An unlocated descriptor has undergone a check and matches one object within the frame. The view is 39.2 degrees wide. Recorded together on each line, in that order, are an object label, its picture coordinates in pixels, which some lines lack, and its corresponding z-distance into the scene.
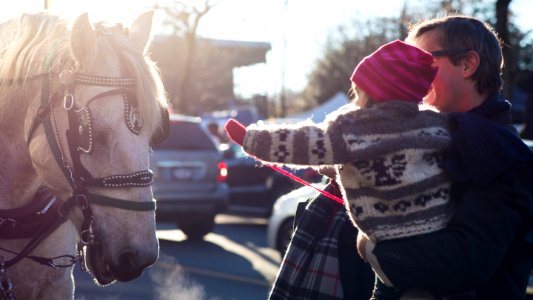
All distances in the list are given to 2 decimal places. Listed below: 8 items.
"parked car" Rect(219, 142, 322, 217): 15.92
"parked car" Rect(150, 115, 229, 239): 11.95
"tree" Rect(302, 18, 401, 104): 42.75
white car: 9.93
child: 2.13
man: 2.08
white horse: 2.80
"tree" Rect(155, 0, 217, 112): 24.19
